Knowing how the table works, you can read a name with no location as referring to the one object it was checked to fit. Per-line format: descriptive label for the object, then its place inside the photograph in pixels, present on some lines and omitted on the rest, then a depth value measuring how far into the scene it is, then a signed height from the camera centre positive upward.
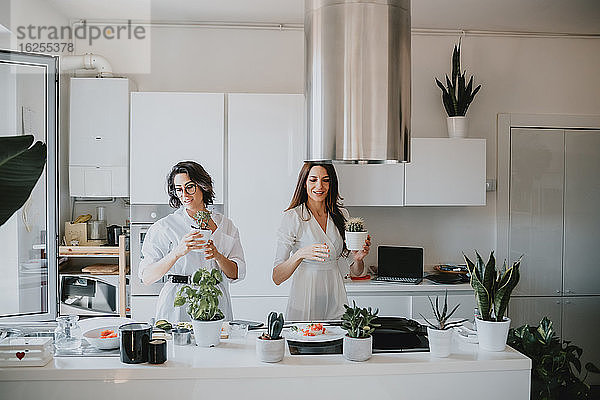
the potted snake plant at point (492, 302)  2.38 -0.43
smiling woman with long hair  3.28 -0.32
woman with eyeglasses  3.03 -0.30
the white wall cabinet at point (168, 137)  3.99 +0.30
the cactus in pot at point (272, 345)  2.22 -0.55
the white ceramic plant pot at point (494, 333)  2.37 -0.54
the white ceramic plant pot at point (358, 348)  2.25 -0.57
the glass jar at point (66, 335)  2.36 -0.56
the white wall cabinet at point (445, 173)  4.24 +0.09
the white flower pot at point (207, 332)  2.38 -0.54
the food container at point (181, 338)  2.42 -0.57
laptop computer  4.20 -0.52
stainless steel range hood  2.34 +0.40
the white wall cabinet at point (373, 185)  4.21 +0.01
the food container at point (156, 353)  2.21 -0.57
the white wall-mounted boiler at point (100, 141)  4.25 +0.29
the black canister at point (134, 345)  2.21 -0.55
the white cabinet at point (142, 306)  4.03 -0.75
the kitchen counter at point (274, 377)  2.17 -0.65
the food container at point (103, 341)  2.35 -0.57
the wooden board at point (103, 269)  4.26 -0.56
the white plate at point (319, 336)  2.49 -0.59
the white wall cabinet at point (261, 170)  4.05 +0.10
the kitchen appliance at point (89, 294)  4.26 -0.72
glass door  3.69 -0.16
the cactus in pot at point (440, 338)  2.29 -0.54
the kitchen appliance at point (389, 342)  2.39 -0.59
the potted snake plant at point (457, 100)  4.38 +0.59
